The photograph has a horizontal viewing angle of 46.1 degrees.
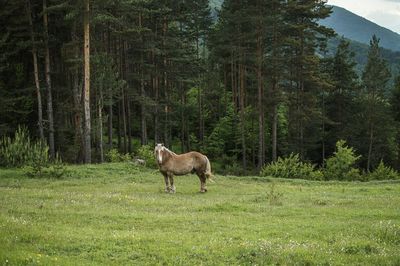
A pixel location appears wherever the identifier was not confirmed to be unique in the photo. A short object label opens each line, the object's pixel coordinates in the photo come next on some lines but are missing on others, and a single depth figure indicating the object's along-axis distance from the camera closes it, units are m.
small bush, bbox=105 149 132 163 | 36.03
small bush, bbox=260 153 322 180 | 36.47
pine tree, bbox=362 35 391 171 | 59.75
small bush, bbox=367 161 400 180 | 40.11
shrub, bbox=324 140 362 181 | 37.22
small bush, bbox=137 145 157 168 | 34.00
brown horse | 22.64
